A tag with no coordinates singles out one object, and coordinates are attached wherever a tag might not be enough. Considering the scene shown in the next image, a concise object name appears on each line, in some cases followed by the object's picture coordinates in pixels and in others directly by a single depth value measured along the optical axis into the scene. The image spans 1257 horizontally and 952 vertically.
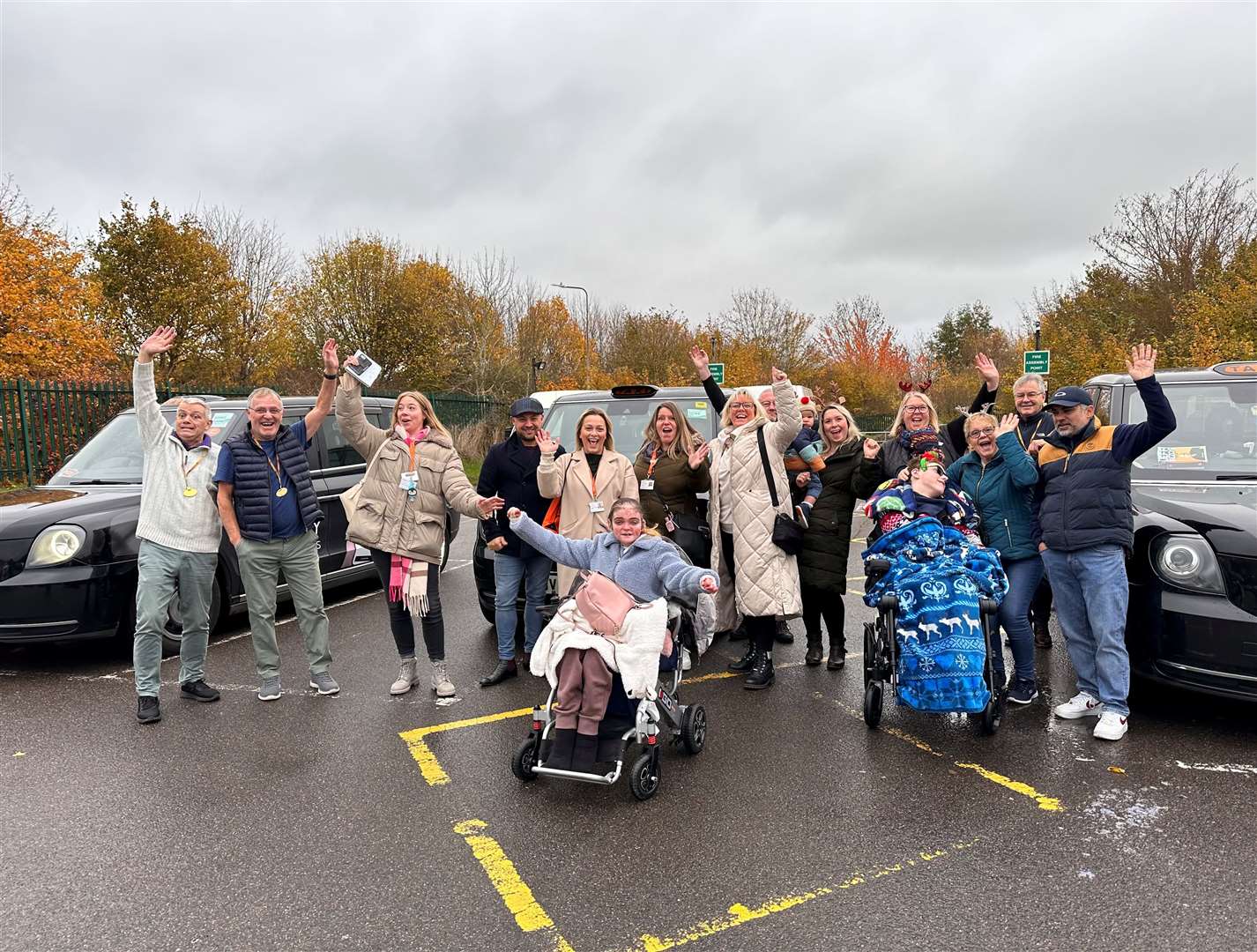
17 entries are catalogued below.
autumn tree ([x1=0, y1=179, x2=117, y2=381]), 15.80
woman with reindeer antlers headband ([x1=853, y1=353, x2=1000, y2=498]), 5.62
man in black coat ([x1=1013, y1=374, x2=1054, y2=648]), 5.89
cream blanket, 4.10
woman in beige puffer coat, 5.47
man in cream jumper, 5.20
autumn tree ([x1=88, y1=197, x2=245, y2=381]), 20.89
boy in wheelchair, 4.45
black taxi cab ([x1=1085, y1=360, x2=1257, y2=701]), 4.33
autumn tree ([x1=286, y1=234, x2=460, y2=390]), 25.97
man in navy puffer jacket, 4.60
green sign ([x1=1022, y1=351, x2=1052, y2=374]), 21.01
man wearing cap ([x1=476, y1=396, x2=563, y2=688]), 5.84
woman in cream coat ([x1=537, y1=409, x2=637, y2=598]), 5.68
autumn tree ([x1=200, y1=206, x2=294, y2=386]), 22.02
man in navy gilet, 5.38
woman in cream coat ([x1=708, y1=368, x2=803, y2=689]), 5.54
